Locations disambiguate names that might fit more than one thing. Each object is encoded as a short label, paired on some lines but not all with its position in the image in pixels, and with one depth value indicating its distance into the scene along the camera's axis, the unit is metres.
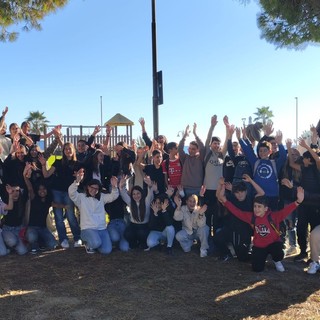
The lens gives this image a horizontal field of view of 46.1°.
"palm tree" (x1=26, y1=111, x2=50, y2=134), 44.94
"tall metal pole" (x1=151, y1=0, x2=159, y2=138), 9.17
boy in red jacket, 5.29
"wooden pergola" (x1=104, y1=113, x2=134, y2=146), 16.55
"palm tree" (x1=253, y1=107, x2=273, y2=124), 51.81
